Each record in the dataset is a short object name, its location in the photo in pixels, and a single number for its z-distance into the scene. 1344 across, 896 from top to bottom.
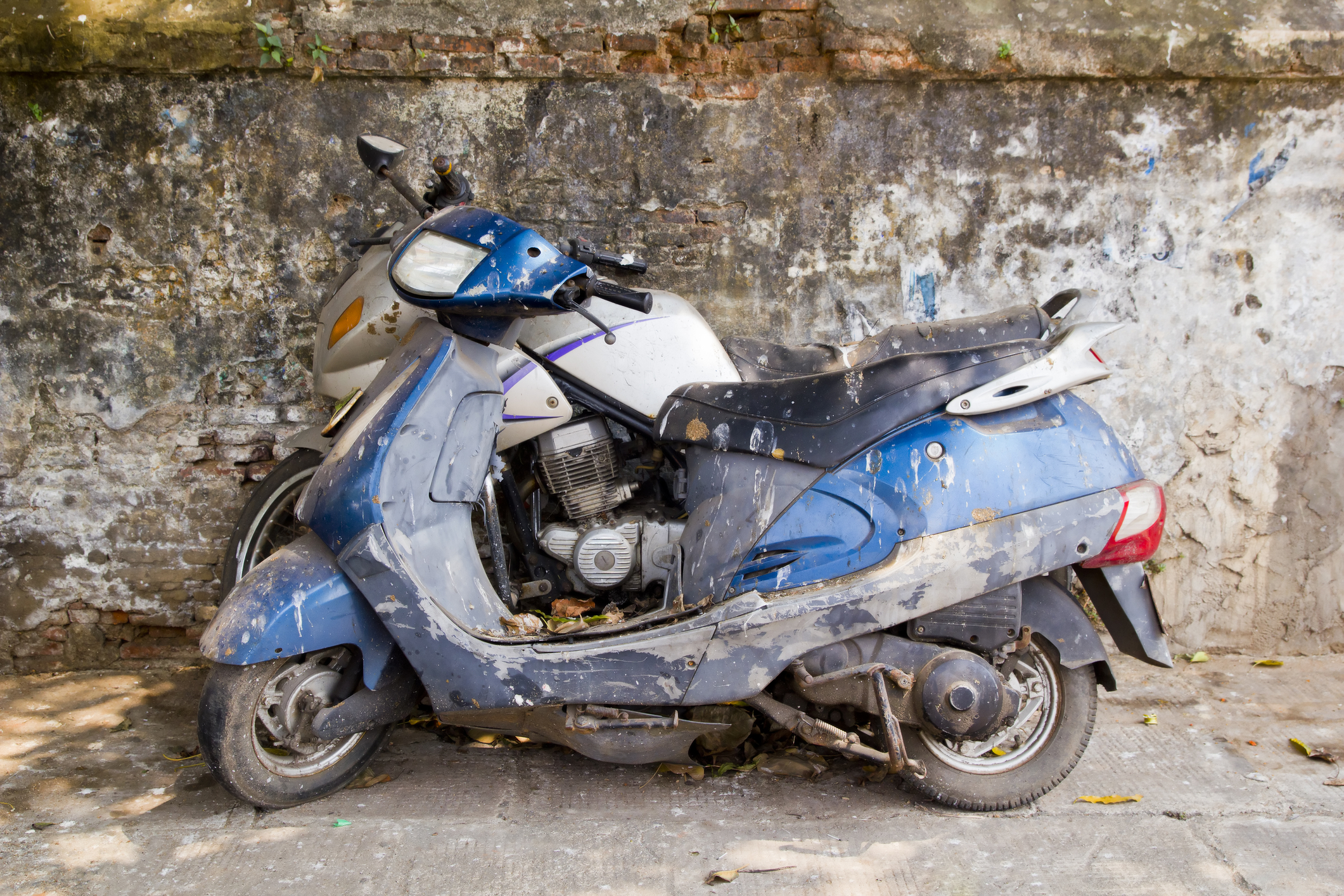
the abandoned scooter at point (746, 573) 2.35
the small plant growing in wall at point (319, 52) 3.18
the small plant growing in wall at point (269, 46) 3.16
